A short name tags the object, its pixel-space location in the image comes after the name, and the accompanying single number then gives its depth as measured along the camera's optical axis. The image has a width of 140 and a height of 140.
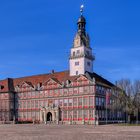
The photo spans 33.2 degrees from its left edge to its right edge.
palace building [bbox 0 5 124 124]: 57.04
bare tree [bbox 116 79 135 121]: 48.70
